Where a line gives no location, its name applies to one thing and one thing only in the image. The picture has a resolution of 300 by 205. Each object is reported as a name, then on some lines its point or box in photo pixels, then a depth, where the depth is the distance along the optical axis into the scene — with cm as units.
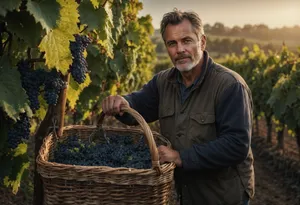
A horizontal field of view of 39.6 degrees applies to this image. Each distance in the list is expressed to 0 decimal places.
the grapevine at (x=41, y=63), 194
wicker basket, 196
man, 249
